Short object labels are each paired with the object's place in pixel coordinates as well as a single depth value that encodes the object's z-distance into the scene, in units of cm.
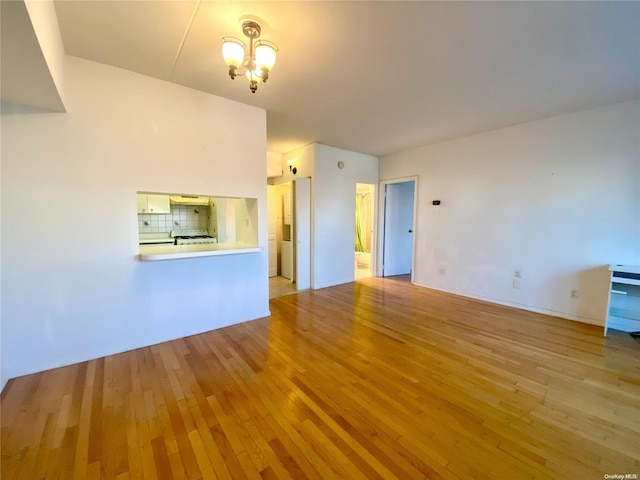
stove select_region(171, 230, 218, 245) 453
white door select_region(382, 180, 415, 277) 570
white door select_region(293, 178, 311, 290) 460
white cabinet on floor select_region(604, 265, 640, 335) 275
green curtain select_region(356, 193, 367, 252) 783
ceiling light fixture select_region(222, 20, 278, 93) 175
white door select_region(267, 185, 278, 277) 556
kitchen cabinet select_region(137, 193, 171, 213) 450
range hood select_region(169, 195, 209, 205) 480
